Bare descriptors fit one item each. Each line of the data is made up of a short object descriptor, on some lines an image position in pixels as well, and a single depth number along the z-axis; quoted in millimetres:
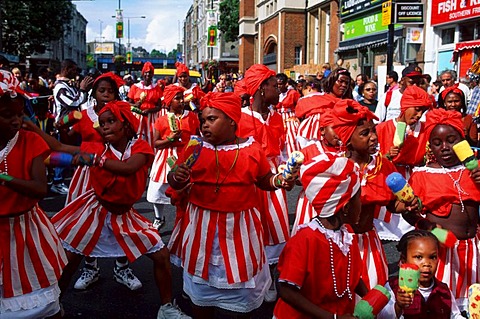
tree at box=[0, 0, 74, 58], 31641
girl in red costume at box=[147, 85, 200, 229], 6480
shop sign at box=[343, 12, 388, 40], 20950
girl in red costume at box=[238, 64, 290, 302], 4832
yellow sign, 13117
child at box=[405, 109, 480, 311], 3949
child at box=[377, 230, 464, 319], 3137
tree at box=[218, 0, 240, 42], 56656
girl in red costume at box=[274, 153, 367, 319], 2697
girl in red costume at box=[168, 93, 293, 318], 3619
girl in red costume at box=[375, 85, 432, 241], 5488
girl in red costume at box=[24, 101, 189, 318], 4270
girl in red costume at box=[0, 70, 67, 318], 3229
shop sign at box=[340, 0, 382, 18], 21219
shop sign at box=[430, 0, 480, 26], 14469
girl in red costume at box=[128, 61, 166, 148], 9125
